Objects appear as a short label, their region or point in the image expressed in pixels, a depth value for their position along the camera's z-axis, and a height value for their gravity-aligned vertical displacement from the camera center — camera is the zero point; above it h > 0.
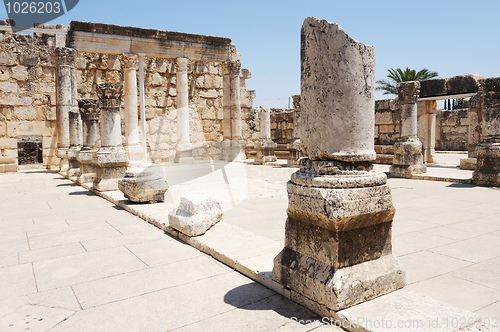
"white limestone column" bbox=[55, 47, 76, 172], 12.73 +1.45
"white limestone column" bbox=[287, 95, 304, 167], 14.19 -0.11
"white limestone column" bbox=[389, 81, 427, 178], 10.73 -0.05
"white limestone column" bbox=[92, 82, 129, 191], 8.50 -0.07
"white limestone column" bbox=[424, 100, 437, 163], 14.80 +0.39
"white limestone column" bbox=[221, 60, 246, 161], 16.69 +1.13
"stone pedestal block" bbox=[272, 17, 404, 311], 2.72 -0.36
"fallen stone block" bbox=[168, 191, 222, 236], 4.62 -0.90
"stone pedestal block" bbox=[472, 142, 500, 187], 8.68 -0.59
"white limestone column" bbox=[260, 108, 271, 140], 16.11 +0.66
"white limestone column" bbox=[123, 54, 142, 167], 14.08 +1.48
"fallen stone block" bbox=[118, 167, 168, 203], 6.63 -0.76
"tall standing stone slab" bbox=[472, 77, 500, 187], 8.72 -0.03
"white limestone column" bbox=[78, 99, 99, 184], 10.14 +0.13
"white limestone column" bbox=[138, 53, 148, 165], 14.78 +1.36
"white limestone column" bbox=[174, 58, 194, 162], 15.31 +1.05
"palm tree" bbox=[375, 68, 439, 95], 28.73 +4.68
